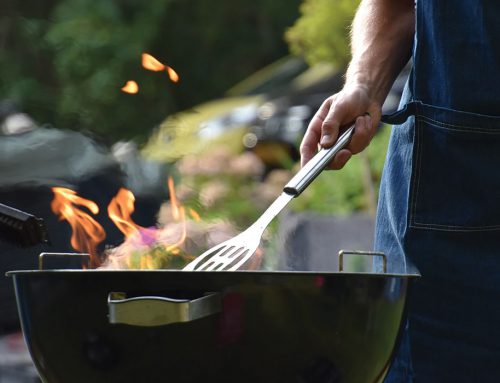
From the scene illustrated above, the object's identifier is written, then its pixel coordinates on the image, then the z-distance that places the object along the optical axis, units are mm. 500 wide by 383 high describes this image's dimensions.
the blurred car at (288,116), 15519
